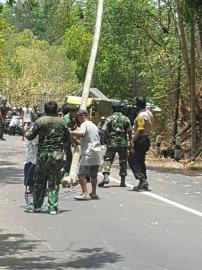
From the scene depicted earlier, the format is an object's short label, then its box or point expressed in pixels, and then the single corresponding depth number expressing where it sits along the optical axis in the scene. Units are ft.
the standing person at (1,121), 102.68
